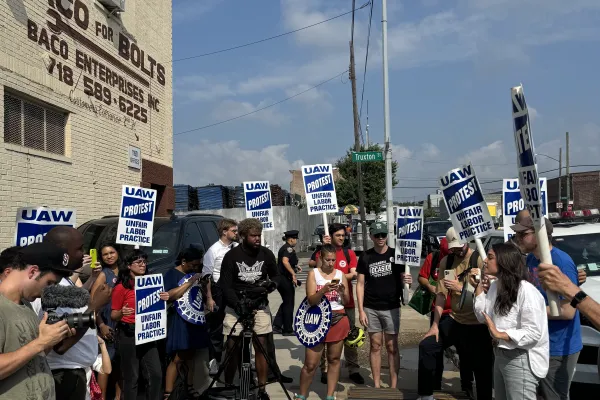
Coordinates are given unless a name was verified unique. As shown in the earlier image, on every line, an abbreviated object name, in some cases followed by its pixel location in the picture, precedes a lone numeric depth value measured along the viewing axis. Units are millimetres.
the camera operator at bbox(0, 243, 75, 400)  2867
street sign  14992
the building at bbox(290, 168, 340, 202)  83938
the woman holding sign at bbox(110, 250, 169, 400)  5832
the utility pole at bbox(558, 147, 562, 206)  55594
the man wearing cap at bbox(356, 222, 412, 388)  7141
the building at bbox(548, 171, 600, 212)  63875
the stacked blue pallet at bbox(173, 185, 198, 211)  22078
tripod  5727
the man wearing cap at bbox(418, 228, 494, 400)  5938
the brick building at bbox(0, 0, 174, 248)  9953
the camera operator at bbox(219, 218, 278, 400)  6379
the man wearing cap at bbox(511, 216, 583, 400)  4539
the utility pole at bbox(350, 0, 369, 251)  26570
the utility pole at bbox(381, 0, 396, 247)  16645
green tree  45938
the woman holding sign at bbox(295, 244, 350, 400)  6402
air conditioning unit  13042
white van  5750
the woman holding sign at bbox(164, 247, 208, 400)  6297
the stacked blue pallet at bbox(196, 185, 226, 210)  24406
